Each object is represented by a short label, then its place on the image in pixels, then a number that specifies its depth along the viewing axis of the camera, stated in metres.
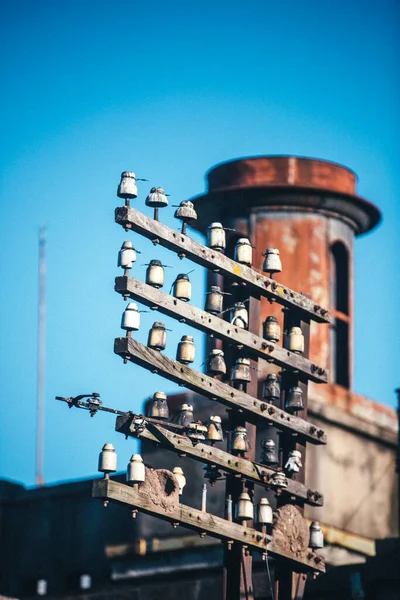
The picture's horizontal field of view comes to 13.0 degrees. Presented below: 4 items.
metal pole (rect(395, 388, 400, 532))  29.39
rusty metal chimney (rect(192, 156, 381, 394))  33.81
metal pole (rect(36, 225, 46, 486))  39.84
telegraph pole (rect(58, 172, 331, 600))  21.86
